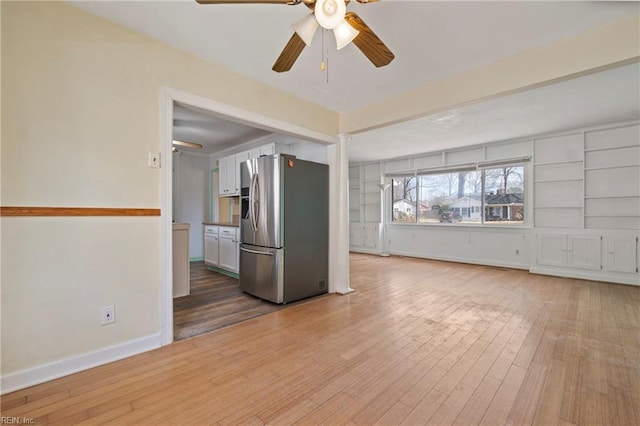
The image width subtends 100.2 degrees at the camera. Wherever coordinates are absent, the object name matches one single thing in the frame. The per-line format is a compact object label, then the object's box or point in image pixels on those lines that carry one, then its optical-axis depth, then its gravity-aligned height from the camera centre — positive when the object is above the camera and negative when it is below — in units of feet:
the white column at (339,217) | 12.19 -0.23
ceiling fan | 4.62 +3.48
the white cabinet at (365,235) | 24.30 -2.21
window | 17.72 +1.17
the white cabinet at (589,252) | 13.76 -2.18
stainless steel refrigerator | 10.48 -0.68
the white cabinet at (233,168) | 14.93 +2.84
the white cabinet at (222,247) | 14.80 -2.12
